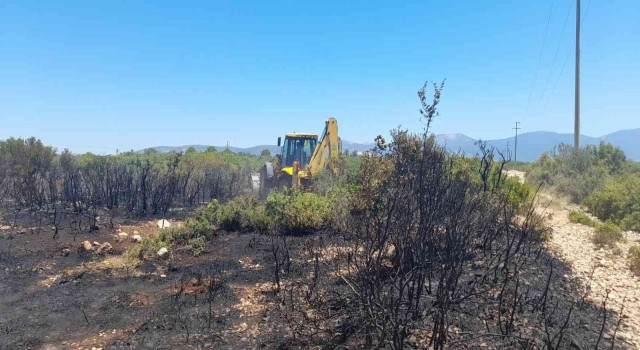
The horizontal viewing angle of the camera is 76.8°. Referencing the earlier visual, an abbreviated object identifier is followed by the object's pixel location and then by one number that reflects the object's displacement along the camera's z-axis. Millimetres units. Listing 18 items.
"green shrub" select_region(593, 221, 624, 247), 9023
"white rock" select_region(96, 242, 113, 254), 8484
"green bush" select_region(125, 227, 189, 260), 8227
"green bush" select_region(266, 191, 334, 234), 9906
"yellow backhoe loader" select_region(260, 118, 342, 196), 15344
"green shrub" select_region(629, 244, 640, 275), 7408
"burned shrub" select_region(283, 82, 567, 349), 3895
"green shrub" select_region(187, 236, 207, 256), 8609
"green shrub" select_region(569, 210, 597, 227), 11047
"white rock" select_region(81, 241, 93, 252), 8508
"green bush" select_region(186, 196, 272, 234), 10367
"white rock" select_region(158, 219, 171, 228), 11189
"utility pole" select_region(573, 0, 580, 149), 20969
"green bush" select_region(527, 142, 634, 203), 15766
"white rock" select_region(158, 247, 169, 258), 8281
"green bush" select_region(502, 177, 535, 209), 10591
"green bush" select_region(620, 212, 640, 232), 10656
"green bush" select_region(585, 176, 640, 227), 11391
